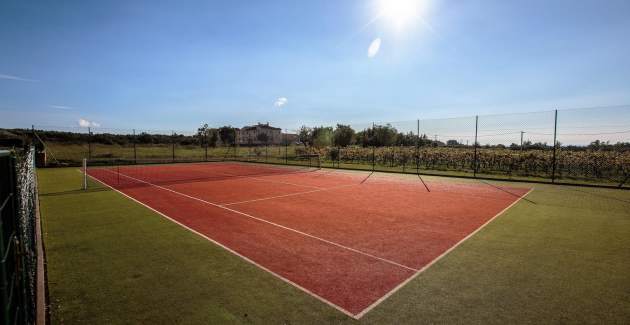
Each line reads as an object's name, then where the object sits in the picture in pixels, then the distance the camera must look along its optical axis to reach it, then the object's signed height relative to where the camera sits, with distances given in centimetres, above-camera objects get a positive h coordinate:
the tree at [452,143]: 2295 +70
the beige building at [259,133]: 11700 +629
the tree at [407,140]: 2872 +110
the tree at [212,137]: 5495 +193
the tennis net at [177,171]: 1588 -171
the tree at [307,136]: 5681 +262
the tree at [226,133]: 7788 +375
